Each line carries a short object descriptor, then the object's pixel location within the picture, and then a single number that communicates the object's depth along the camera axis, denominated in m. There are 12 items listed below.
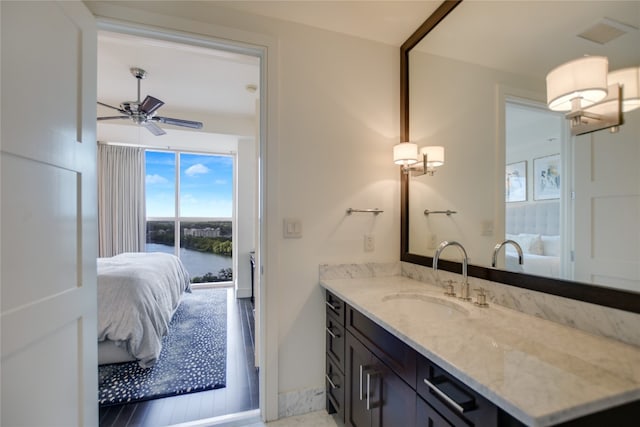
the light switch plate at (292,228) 1.72
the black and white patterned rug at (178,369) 1.94
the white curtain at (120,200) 4.52
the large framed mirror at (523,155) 0.90
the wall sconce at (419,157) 1.71
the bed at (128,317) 2.22
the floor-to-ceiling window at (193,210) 4.89
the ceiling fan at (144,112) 2.55
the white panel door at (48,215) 0.89
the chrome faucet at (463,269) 1.35
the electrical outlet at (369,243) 1.90
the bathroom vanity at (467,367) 0.63
